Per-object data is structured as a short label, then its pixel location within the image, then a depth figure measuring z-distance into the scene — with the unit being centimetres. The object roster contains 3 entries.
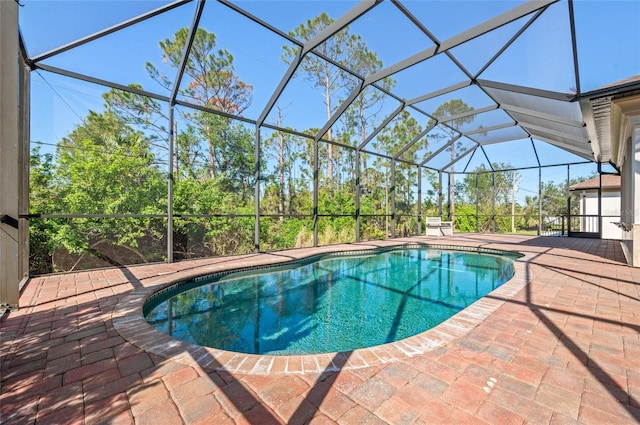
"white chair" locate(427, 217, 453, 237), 1270
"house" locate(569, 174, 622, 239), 1310
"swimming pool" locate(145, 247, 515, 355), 327
